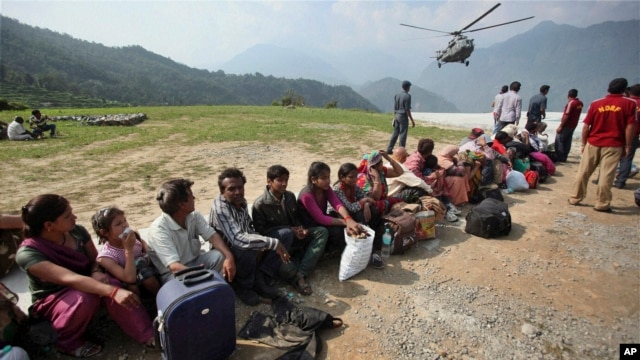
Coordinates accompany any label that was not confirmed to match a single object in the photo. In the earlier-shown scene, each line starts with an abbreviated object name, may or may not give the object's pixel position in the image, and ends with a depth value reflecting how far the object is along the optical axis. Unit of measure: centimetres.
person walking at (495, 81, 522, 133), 855
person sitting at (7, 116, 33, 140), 1237
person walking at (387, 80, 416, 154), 861
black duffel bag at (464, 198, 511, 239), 433
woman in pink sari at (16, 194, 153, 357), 221
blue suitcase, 211
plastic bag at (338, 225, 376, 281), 343
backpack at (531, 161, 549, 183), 678
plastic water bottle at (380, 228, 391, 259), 391
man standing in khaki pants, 483
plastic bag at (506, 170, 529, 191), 621
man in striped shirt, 304
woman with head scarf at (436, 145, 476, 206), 530
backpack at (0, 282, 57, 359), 204
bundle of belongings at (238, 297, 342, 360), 249
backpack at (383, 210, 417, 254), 396
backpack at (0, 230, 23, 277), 297
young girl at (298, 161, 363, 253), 360
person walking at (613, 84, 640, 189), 603
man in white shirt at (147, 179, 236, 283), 270
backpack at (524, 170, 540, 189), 642
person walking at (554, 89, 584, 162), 757
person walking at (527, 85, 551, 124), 919
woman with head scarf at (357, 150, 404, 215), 439
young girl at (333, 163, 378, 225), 393
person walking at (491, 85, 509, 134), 905
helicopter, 2030
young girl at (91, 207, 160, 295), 244
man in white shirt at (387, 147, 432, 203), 482
